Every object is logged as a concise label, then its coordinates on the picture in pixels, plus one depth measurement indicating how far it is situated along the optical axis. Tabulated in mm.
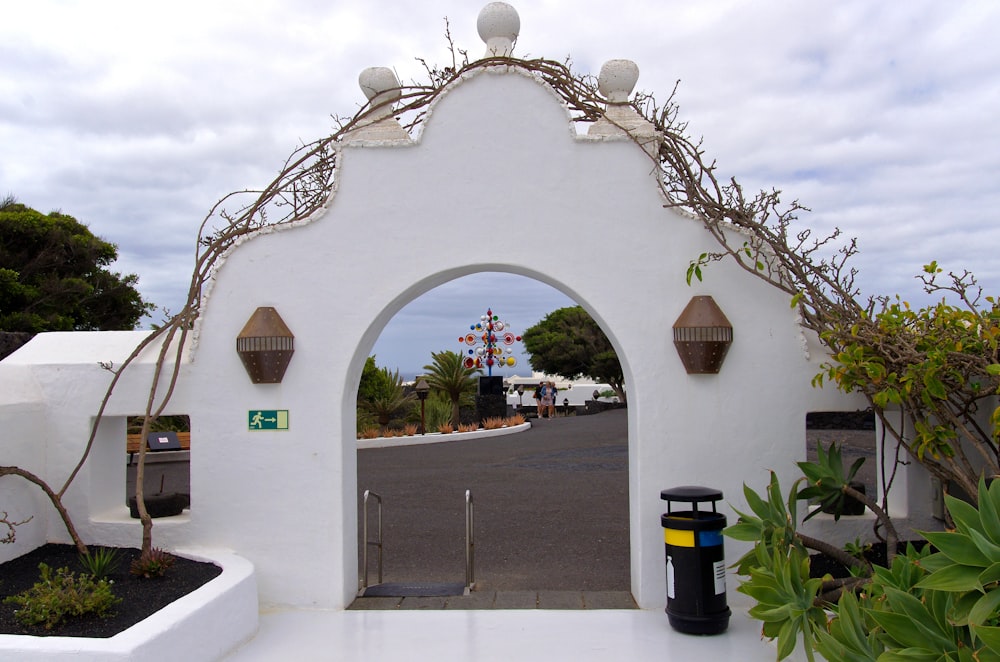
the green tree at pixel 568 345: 38781
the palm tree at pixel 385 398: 22734
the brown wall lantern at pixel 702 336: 6051
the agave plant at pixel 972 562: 3223
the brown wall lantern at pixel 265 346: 6281
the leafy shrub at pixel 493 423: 22438
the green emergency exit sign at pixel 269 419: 6418
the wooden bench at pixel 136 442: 15609
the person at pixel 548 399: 29041
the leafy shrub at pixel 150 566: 5836
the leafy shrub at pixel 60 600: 4879
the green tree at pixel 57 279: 17281
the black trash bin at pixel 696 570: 5570
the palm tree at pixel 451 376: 23703
